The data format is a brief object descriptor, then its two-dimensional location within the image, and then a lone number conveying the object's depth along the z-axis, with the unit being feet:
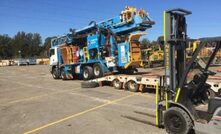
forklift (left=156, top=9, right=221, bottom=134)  11.21
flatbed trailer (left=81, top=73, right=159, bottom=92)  24.40
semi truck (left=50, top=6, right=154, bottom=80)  31.93
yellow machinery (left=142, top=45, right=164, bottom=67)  59.47
